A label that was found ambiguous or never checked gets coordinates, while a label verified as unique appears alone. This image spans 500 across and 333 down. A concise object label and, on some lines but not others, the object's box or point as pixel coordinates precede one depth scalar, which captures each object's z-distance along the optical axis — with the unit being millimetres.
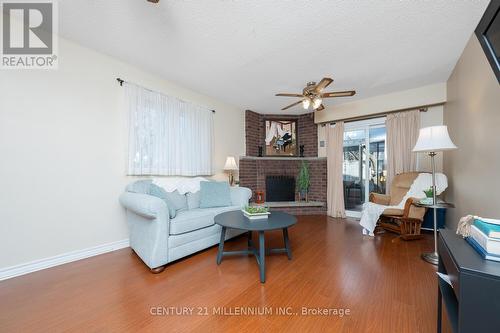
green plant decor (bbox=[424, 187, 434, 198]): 2795
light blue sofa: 1990
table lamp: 3865
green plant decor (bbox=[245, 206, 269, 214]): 2321
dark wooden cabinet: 707
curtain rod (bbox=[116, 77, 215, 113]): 2627
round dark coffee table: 1899
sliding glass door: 4035
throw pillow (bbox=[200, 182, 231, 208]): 2992
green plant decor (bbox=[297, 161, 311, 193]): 4684
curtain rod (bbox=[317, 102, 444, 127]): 3477
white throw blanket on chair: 3107
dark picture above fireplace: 4961
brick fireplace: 4617
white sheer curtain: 2756
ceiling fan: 2680
